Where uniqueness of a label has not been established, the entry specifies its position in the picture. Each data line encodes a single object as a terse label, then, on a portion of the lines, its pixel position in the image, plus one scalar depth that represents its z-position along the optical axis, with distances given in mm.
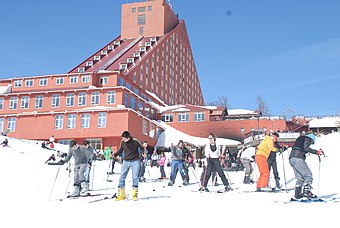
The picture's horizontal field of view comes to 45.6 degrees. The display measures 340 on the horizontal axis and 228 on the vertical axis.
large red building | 45175
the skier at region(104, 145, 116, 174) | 31009
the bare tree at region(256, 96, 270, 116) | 87050
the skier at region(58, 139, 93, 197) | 10805
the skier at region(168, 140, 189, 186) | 14551
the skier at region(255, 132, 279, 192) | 11211
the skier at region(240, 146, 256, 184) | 14964
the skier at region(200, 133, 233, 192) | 11859
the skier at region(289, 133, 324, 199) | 8977
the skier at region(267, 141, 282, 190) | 12320
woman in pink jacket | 17984
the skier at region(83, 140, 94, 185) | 12075
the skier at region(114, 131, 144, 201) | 9477
